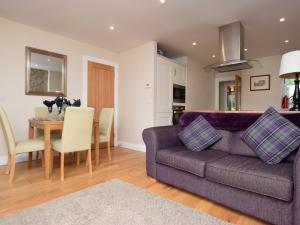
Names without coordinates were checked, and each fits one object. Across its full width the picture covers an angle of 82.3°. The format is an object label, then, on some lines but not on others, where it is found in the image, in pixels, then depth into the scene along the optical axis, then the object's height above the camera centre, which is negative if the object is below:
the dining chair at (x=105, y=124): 3.05 -0.21
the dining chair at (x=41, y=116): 2.92 -0.05
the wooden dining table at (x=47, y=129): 2.14 -0.20
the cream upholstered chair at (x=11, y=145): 2.04 -0.40
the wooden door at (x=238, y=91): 4.46 +0.61
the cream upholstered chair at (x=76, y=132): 2.14 -0.25
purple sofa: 1.24 -0.50
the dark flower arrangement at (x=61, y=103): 2.61 +0.15
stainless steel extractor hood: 2.85 +1.14
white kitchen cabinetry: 3.79 +0.59
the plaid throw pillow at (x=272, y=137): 1.53 -0.22
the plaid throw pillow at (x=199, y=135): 2.09 -0.27
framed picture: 4.60 +0.85
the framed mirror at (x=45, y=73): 3.05 +0.76
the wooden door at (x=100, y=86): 3.91 +0.63
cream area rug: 1.34 -0.84
